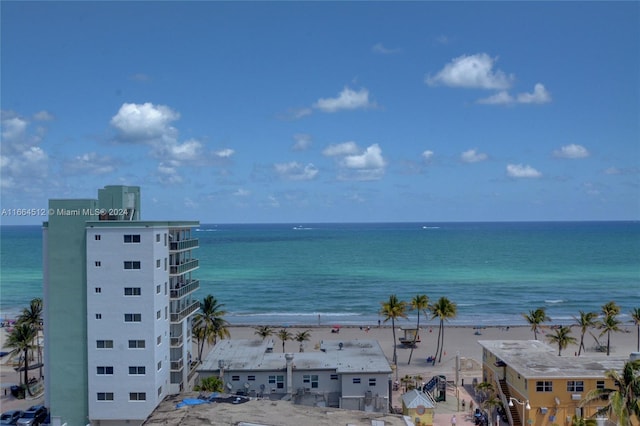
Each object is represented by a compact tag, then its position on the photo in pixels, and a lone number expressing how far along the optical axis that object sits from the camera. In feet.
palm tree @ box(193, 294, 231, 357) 185.98
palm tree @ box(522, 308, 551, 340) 200.62
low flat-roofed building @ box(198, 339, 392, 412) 142.82
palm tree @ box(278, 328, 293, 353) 205.00
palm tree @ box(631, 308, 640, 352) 204.45
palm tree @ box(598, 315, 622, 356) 195.71
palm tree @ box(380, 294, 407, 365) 201.16
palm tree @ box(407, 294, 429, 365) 212.84
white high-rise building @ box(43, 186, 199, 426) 131.75
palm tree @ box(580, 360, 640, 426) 87.66
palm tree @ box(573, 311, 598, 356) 197.67
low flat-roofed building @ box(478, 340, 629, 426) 133.90
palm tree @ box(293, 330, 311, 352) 203.75
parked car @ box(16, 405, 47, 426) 140.26
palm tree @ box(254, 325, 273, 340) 201.77
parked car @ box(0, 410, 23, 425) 142.83
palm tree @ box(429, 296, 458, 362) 206.08
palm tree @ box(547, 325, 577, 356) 182.29
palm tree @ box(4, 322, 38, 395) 165.37
